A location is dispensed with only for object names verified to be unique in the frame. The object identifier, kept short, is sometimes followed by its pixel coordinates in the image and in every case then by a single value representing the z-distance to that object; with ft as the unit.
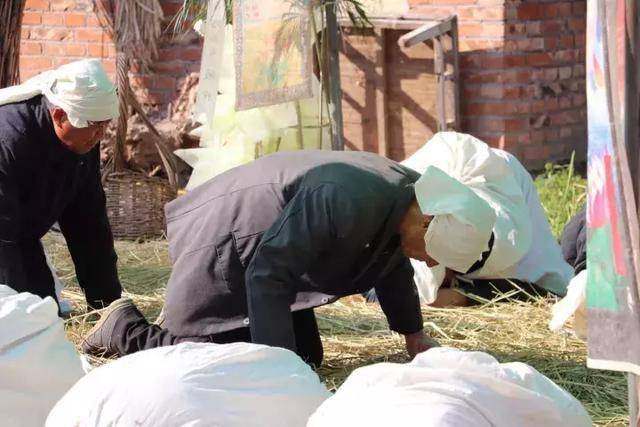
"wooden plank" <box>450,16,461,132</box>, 39.49
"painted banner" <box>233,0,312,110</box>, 30.77
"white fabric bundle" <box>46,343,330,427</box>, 13.73
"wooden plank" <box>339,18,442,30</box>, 39.91
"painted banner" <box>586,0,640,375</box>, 14.65
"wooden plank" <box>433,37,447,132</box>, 39.26
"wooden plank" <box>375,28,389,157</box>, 40.95
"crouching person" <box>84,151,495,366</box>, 20.00
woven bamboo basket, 38.20
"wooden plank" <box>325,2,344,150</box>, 31.21
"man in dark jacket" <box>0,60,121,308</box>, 24.31
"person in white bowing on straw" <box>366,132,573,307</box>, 29.33
